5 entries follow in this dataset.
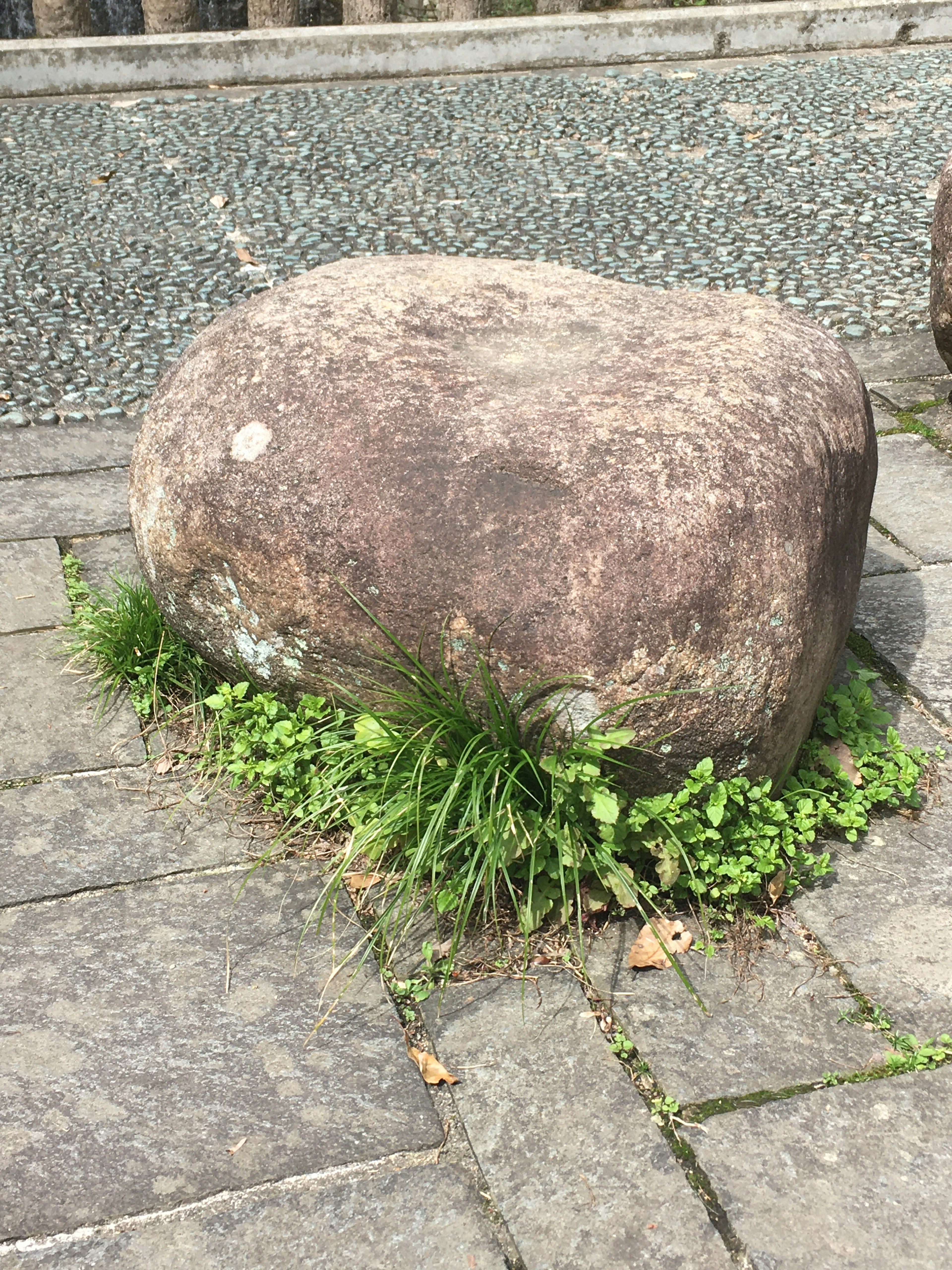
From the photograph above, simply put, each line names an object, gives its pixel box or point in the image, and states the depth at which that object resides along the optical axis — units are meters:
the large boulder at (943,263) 3.97
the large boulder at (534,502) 2.15
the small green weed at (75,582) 3.34
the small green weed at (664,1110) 1.94
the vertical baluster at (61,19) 7.71
